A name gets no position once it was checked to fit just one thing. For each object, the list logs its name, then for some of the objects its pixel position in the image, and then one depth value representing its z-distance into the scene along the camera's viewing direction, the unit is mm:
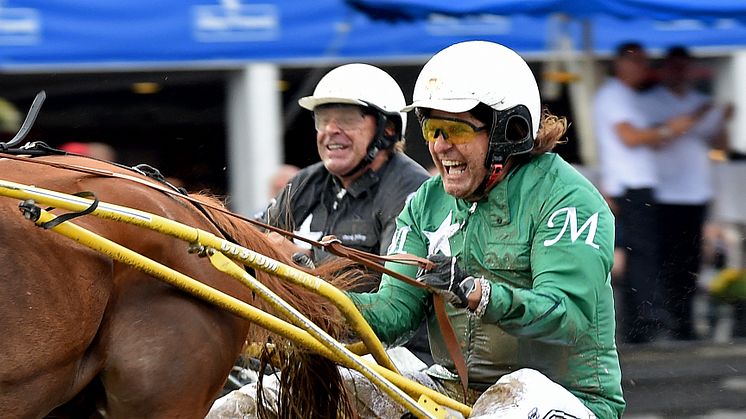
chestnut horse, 6641
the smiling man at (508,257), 7383
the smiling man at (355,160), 10461
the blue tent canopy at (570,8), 15031
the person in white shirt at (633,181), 14437
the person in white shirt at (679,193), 14687
